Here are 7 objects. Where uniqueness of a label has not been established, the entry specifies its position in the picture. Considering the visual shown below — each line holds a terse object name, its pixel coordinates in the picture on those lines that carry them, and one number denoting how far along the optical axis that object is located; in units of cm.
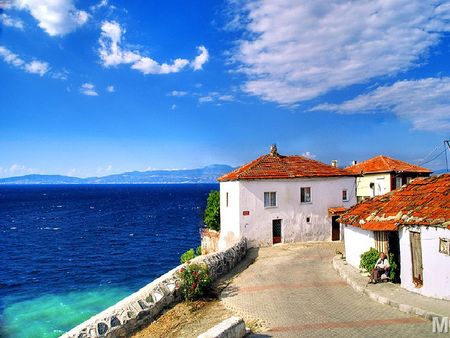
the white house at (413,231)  1416
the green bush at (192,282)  1573
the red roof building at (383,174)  3828
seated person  1659
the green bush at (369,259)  1755
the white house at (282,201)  2736
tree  3812
